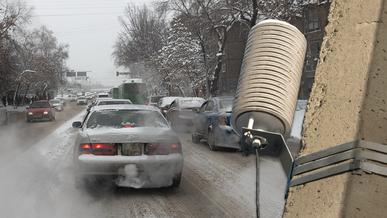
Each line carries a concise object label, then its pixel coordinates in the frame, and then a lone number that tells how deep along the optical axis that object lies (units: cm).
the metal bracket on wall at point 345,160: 133
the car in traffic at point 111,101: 1895
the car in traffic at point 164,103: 2778
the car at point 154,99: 3641
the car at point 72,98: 10834
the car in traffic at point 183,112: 2080
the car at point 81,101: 8562
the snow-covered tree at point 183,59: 4225
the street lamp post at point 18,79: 5437
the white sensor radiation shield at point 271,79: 171
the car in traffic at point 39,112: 3425
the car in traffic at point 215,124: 1297
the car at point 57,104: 5629
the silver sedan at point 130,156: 726
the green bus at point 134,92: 4362
